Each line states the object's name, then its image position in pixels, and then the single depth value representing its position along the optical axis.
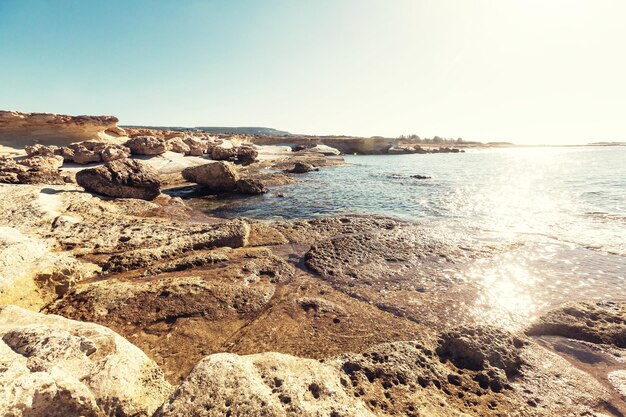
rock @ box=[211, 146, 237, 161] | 31.72
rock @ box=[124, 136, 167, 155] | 24.70
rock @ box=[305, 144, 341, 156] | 65.62
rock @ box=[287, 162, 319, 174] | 30.55
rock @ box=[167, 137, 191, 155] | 29.59
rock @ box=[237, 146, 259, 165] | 35.46
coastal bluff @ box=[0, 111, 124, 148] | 25.12
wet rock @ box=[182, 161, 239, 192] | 18.17
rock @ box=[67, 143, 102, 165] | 21.19
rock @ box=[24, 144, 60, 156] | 20.12
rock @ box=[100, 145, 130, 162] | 21.42
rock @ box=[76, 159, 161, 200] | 13.54
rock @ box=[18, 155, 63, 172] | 15.89
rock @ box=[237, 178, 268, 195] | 18.19
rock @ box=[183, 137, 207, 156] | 31.97
